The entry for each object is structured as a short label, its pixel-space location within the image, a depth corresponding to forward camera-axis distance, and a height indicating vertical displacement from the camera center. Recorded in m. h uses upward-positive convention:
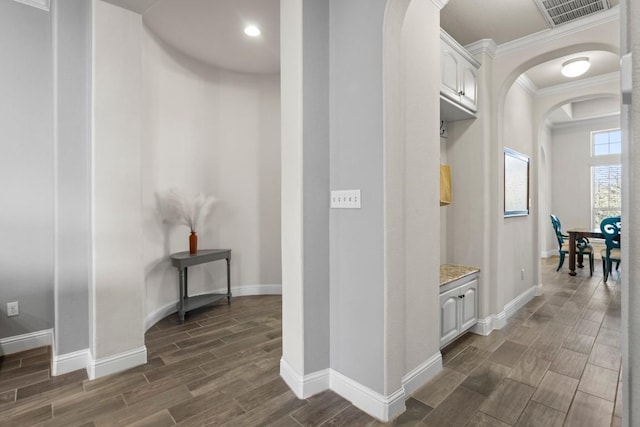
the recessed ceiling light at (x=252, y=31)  3.09 +1.78
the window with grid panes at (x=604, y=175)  7.02 +0.79
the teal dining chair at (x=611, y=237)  4.84 -0.39
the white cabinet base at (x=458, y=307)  2.54 -0.82
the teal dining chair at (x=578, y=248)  5.50 -0.65
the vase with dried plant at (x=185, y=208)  3.47 +0.05
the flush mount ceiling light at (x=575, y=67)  3.65 +1.65
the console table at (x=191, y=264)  3.32 -0.64
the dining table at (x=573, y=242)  5.46 -0.55
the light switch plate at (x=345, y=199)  1.93 +0.08
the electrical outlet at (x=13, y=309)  2.62 -0.78
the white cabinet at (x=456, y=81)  2.71 +1.17
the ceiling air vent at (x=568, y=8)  2.69 +1.75
